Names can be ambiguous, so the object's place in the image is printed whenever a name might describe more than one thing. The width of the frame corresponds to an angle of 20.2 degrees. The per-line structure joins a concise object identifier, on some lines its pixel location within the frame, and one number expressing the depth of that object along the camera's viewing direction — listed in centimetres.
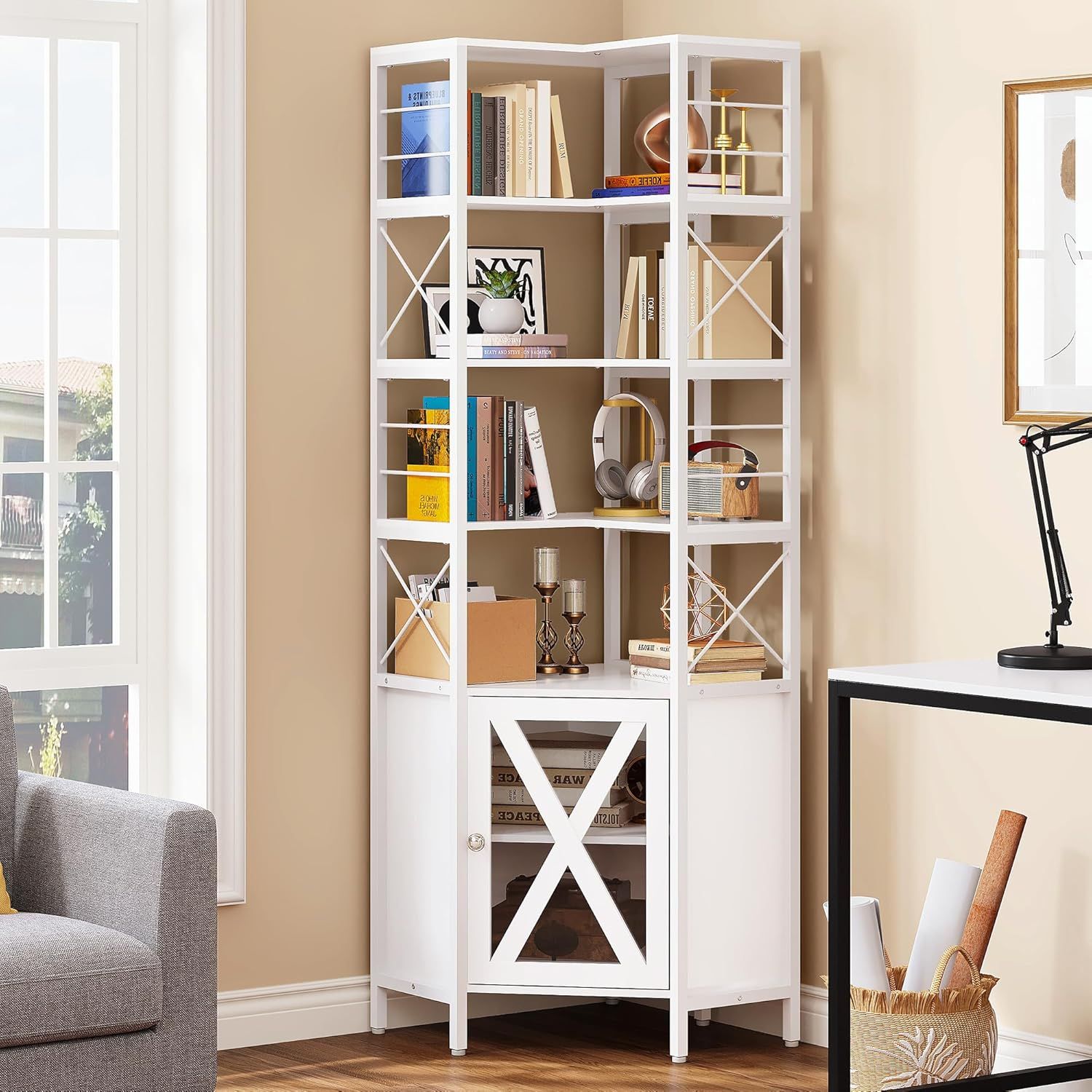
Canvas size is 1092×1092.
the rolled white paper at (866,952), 579
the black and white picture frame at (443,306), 671
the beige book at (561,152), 664
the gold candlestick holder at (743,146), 662
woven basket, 567
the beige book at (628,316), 676
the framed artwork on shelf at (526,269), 694
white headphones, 683
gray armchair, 486
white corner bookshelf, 642
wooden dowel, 578
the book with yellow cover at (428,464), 657
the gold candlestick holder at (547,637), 694
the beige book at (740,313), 657
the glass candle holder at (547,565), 692
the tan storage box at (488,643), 653
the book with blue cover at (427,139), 653
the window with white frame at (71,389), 646
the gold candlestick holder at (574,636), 696
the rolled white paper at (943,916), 591
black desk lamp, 513
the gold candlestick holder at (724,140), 653
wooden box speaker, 648
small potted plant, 660
